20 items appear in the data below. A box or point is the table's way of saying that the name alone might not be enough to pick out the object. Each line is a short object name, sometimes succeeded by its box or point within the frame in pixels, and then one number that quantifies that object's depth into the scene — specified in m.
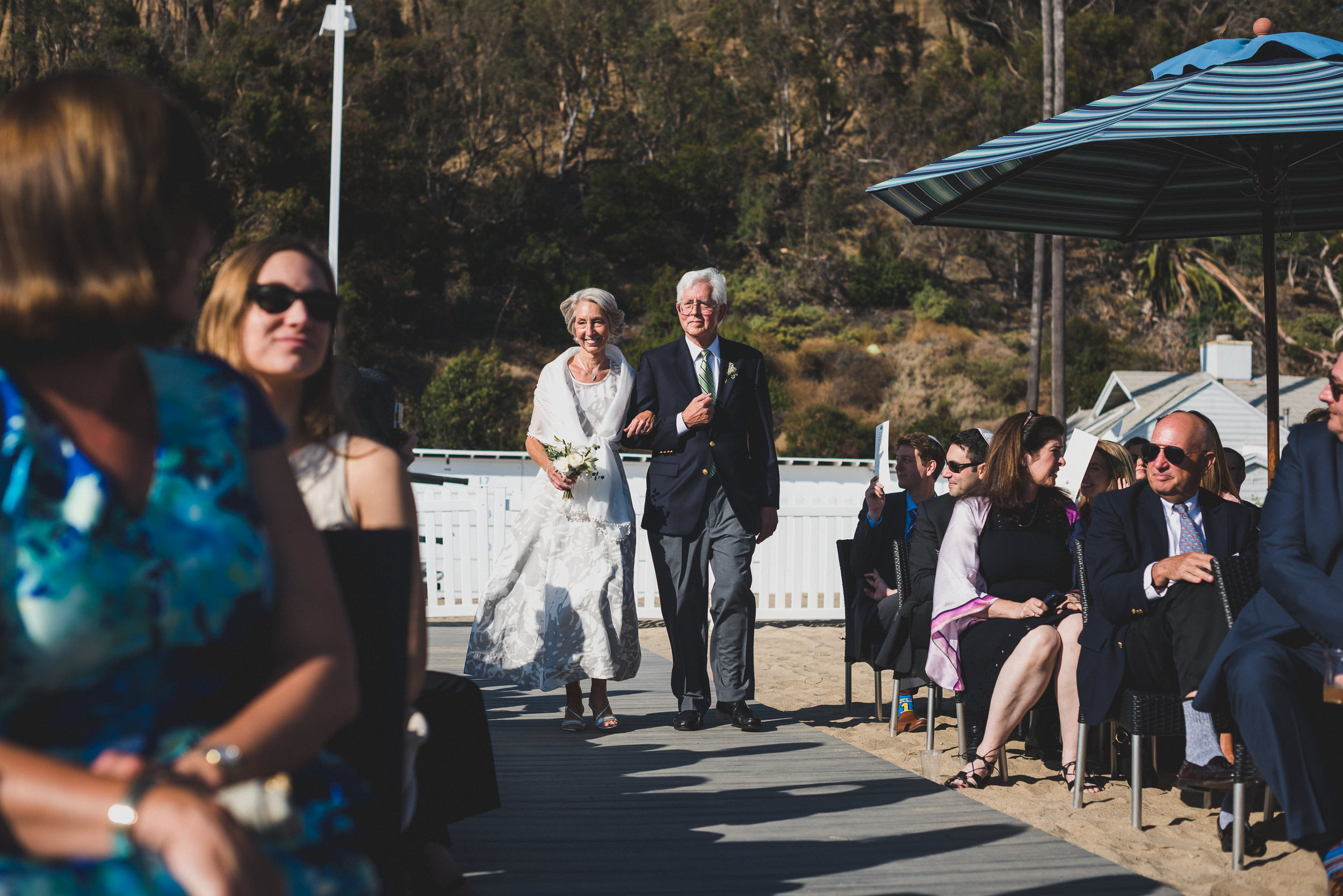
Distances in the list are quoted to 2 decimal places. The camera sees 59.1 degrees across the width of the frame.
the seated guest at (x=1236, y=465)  6.61
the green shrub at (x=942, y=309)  43.62
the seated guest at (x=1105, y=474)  5.89
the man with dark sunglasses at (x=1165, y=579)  4.01
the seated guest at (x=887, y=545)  5.75
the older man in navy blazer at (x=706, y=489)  5.58
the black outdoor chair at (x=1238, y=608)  3.58
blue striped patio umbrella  4.37
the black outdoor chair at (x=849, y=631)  6.12
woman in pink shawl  4.79
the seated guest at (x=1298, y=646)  3.20
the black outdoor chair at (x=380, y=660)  1.83
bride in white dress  5.59
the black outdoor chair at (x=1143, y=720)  4.07
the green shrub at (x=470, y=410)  31.98
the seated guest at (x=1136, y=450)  6.95
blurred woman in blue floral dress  1.20
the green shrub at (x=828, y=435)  32.09
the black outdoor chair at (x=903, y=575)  5.48
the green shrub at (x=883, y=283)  44.94
